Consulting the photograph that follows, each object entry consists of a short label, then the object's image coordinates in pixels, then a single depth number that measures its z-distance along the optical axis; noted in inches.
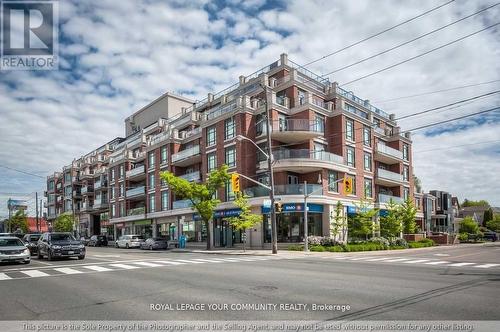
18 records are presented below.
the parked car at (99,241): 2129.7
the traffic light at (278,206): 1168.2
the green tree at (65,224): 2830.5
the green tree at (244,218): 1336.2
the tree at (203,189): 1444.4
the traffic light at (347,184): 1114.7
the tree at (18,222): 3996.1
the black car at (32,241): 1162.9
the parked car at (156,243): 1597.3
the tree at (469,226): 2807.6
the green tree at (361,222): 1478.8
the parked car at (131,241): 1820.9
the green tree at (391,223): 1637.6
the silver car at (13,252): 788.0
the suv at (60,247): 903.7
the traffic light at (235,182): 1081.4
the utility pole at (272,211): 1177.8
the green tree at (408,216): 1806.6
